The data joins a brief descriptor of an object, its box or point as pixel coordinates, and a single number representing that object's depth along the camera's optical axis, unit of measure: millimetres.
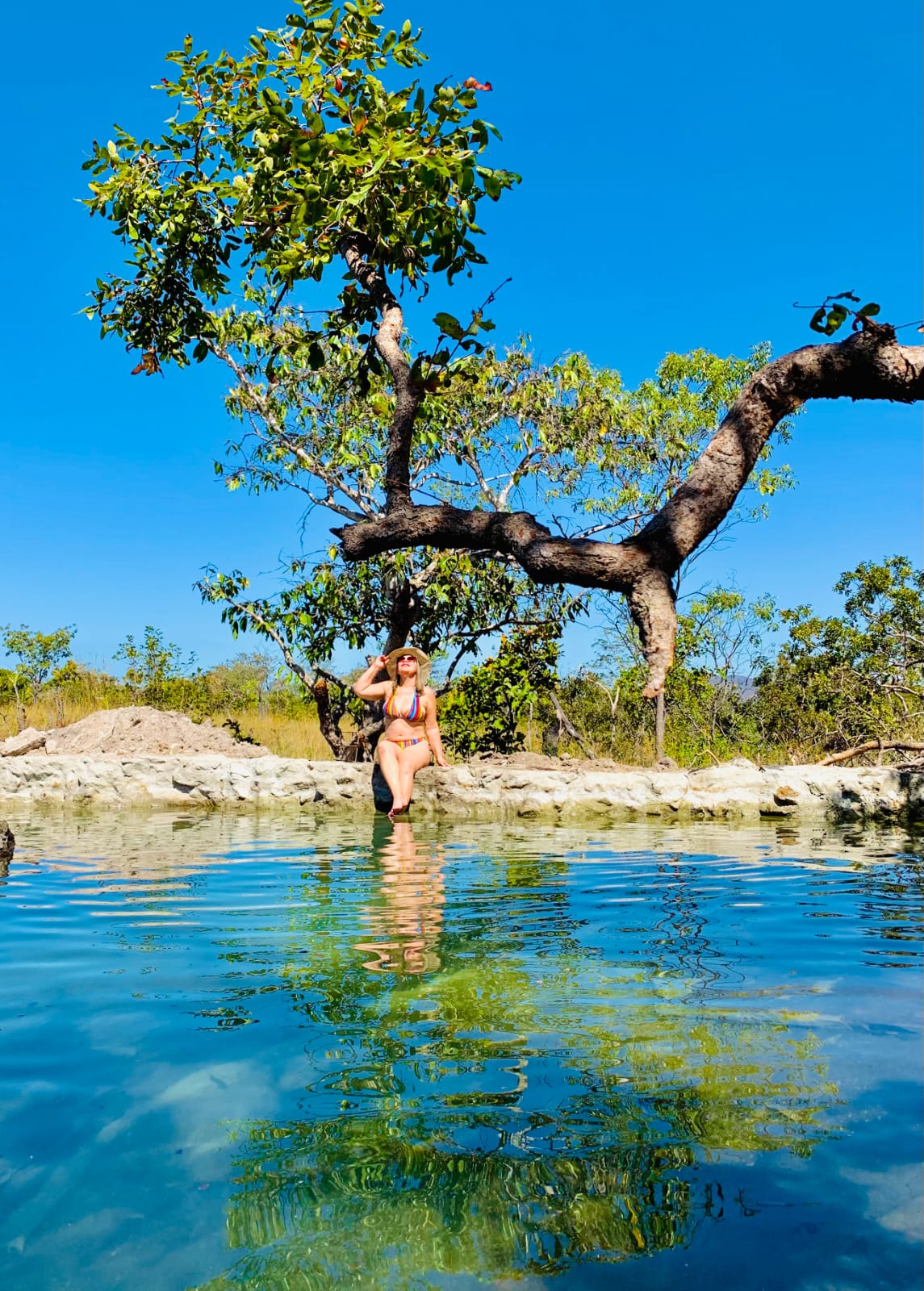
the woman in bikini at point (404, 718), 10797
